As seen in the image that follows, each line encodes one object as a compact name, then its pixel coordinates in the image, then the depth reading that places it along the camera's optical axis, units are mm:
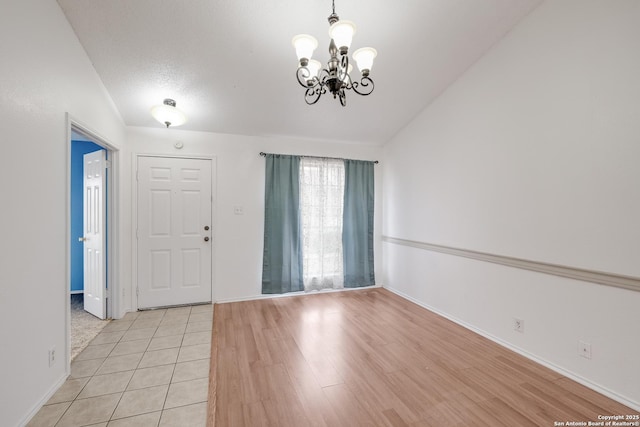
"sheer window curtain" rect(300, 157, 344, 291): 4172
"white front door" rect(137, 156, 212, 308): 3531
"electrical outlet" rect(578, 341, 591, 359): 2051
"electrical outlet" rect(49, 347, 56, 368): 1926
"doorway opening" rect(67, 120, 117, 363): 3184
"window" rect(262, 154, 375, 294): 3986
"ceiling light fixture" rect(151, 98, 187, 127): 2863
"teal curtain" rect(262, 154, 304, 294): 3957
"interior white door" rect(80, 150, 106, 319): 3201
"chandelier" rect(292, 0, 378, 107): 1605
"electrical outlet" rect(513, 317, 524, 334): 2502
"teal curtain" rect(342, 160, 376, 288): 4340
